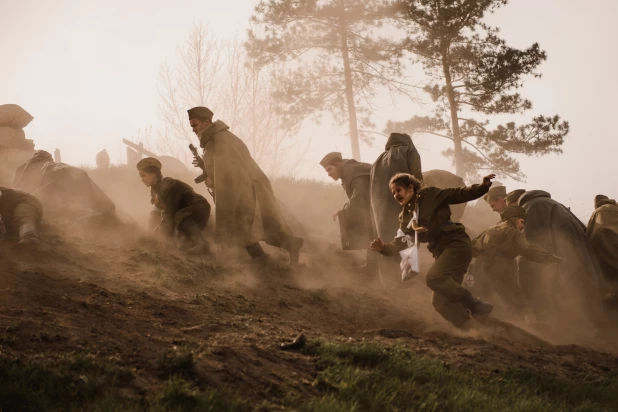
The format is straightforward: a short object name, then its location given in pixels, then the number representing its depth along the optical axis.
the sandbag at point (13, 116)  16.48
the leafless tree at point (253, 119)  26.84
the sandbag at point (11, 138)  16.11
